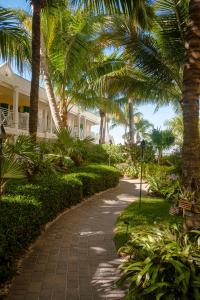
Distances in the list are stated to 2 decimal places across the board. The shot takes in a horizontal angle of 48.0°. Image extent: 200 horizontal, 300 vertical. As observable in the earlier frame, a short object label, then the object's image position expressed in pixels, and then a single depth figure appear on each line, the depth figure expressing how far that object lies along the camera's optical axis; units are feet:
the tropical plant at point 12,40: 21.66
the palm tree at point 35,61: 22.63
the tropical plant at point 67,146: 29.87
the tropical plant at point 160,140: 46.58
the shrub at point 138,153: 44.74
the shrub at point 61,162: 27.17
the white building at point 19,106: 39.38
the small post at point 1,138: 13.45
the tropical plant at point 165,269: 8.19
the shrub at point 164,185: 23.95
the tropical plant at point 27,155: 15.76
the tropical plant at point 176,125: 92.60
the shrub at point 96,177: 25.61
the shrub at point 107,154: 45.49
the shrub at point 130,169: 40.27
